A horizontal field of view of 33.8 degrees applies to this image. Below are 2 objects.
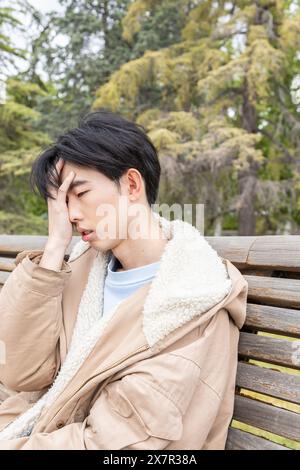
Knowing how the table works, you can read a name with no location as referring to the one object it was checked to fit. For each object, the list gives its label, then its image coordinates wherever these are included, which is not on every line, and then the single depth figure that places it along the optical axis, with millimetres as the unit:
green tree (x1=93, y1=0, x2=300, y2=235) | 10125
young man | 1381
